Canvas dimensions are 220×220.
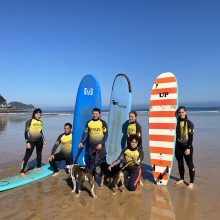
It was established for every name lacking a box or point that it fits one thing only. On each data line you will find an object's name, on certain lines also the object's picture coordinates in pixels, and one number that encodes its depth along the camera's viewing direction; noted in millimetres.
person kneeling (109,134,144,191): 4832
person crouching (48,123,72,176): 5969
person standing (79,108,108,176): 5443
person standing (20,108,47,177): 5858
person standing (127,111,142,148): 5418
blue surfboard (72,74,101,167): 6204
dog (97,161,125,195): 4750
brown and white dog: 4559
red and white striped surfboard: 5270
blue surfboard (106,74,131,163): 6430
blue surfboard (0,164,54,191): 5063
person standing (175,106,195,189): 5043
